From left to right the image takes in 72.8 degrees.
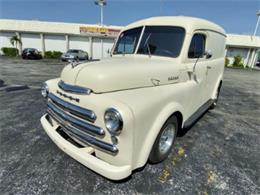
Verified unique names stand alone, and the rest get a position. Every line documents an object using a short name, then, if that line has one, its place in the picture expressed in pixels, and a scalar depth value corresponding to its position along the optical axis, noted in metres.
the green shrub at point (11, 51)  26.70
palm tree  26.16
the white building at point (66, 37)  26.38
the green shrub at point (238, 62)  27.61
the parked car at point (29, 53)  21.92
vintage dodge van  1.99
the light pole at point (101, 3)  33.53
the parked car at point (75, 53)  21.05
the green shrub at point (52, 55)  26.36
